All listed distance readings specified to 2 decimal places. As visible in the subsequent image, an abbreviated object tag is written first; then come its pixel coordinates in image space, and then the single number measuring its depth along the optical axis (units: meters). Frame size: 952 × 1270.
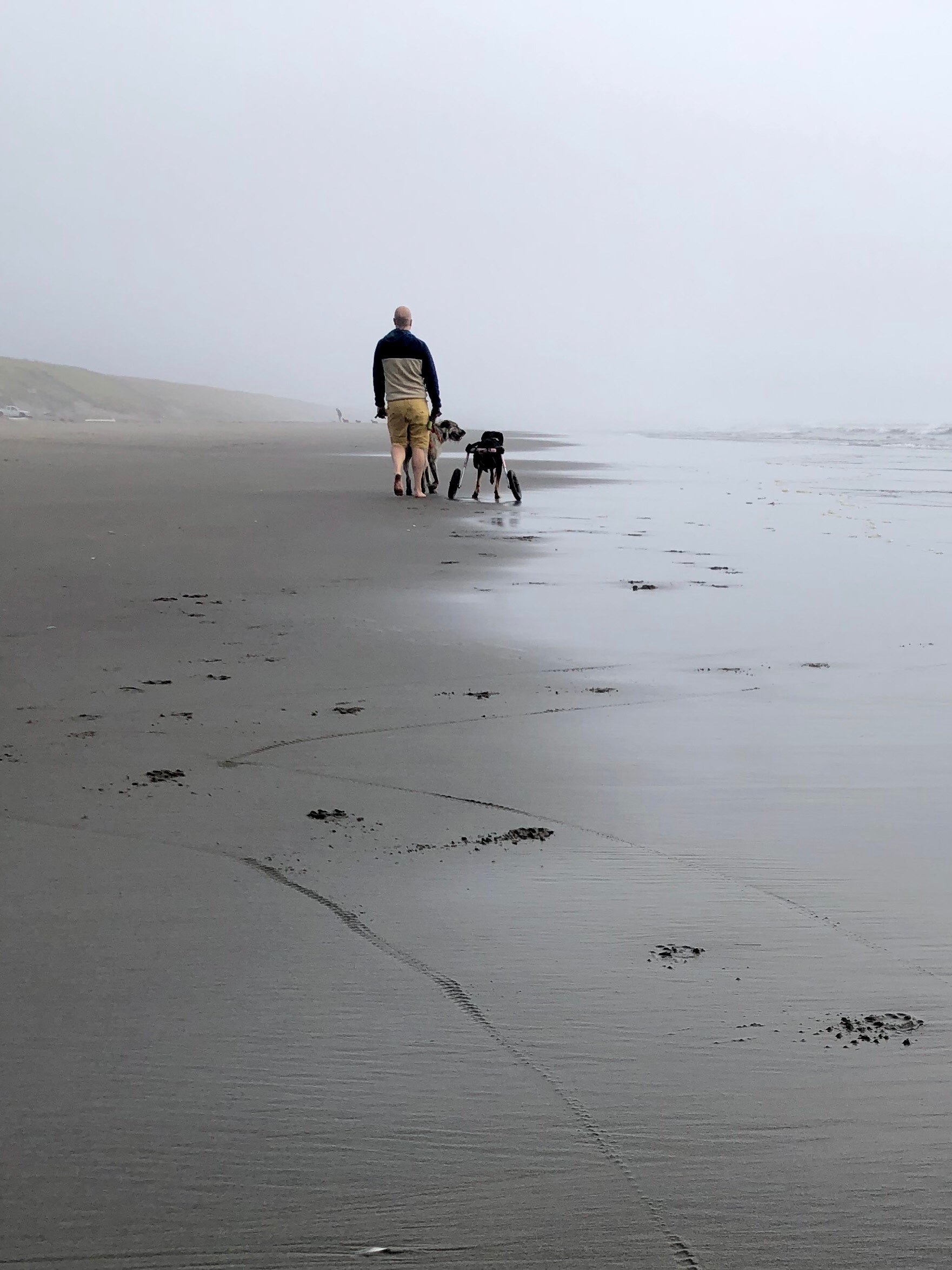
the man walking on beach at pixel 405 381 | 12.30
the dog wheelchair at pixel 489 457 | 12.80
